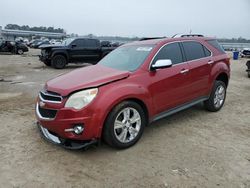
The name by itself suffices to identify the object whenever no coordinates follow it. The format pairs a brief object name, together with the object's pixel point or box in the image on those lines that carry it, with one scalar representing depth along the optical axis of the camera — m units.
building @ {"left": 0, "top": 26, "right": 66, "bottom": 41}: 63.44
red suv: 2.84
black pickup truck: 11.44
